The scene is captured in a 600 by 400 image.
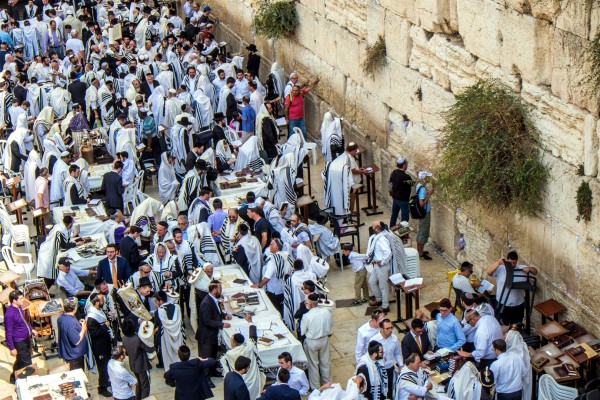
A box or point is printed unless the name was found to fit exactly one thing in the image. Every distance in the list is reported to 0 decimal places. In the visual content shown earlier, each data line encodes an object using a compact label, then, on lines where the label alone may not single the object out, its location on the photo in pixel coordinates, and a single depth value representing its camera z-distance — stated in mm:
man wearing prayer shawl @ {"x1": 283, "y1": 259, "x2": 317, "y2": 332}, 16141
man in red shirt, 23578
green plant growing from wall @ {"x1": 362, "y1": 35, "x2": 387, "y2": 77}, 20781
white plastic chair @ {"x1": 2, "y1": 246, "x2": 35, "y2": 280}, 18438
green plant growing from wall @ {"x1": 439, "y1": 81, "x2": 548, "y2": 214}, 15719
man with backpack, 18375
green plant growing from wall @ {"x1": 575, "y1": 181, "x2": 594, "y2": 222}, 14711
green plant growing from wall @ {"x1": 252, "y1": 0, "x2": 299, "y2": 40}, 25297
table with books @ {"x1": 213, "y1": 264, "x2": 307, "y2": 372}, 15148
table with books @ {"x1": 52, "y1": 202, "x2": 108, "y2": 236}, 19062
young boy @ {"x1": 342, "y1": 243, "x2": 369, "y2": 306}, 17219
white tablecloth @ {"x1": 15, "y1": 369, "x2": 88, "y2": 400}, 14305
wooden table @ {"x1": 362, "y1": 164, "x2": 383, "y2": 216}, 20406
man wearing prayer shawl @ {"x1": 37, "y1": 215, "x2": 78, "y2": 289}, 17750
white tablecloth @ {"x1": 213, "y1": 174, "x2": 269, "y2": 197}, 20109
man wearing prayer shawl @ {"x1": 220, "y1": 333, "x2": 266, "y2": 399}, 14250
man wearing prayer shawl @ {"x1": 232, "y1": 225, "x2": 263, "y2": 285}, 17422
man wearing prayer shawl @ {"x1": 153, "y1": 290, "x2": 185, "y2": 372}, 15641
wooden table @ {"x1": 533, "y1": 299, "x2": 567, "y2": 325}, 15453
